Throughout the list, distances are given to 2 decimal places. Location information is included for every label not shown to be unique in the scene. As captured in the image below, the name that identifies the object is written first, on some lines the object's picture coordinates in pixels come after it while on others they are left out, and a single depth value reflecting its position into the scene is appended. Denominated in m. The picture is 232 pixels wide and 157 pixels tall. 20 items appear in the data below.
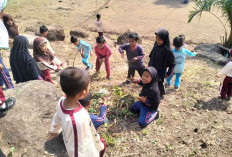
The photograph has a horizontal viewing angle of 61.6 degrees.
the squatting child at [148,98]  3.58
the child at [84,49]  6.09
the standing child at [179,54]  4.60
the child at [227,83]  4.14
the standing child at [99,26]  9.11
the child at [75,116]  1.89
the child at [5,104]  3.15
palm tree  7.39
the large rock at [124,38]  9.36
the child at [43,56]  4.59
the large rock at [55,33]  8.75
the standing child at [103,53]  5.49
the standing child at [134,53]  4.83
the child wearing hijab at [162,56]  4.07
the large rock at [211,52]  6.96
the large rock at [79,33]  9.57
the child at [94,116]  2.86
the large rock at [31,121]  2.97
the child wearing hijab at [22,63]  4.00
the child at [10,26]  6.32
